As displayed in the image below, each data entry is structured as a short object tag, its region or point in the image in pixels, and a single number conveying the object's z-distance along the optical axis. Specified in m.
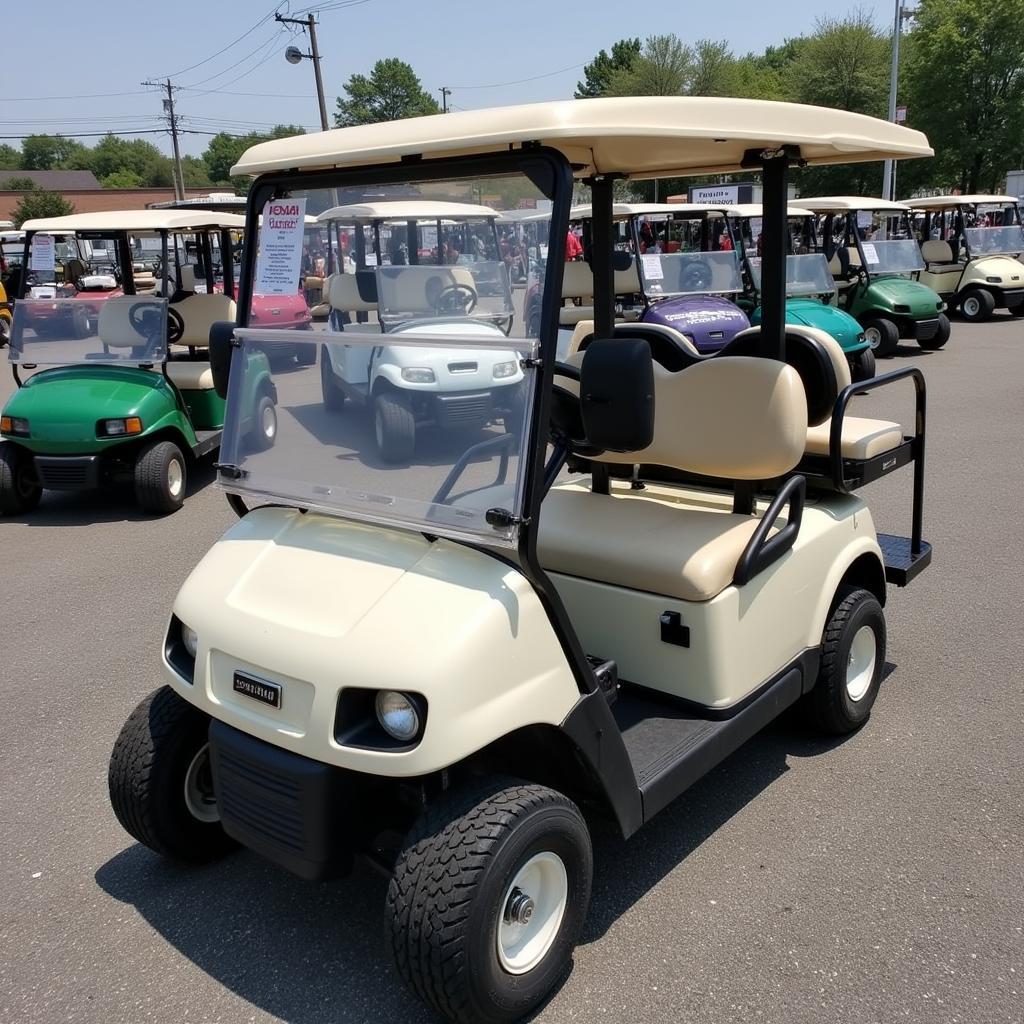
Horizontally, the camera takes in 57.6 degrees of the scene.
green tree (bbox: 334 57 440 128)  68.12
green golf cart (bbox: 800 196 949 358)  11.41
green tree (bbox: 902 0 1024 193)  27.98
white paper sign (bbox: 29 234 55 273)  6.34
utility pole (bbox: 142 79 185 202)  49.03
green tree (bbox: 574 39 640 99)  61.81
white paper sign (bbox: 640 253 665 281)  9.74
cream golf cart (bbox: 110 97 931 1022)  1.82
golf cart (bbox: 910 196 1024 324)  13.80
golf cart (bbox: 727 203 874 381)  8.86
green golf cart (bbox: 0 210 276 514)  5.96
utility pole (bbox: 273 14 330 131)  24.02
